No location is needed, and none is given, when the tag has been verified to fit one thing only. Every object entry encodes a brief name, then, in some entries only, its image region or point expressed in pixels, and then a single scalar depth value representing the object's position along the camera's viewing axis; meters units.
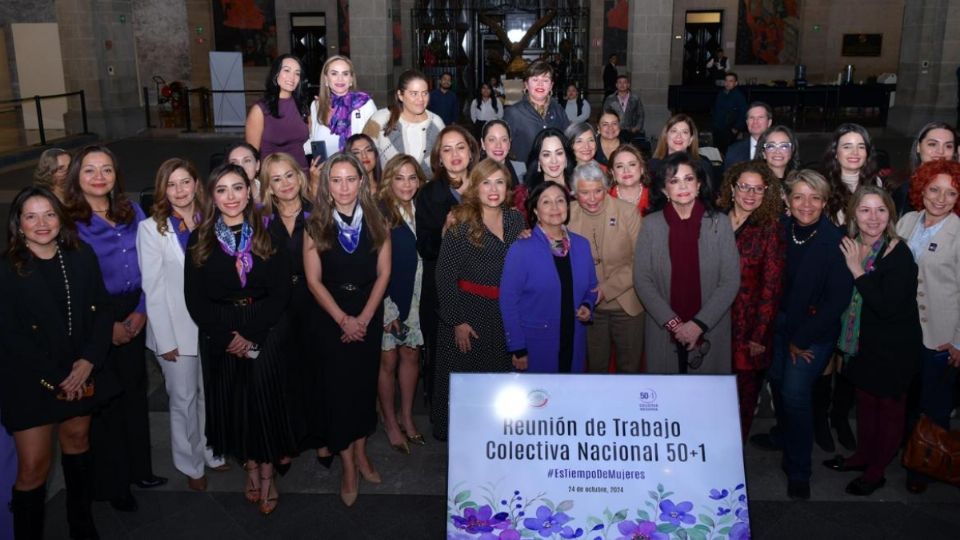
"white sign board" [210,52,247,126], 20.03
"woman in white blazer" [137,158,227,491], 4.61
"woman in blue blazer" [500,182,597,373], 4.64
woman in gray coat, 4.67
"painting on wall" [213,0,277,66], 25.38
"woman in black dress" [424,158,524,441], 4.82
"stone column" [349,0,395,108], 16.80
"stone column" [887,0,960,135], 17.27
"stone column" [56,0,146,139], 18.09
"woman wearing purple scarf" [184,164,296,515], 4.39
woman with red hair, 4.79
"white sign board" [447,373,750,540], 3.46
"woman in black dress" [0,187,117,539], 3.90
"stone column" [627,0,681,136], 17.19
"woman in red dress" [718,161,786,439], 4.80
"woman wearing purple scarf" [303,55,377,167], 6.29
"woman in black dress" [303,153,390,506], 4.63
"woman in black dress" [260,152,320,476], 4.75
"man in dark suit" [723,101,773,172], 6.73
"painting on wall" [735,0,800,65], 24.88
